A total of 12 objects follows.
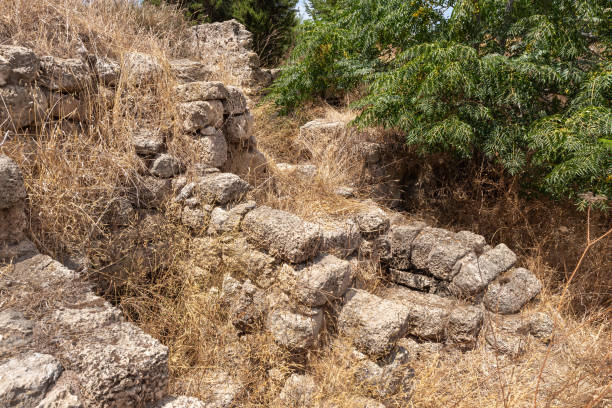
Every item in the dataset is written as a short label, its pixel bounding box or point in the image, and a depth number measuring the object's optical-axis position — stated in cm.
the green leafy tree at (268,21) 963
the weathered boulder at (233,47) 749
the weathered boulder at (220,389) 233
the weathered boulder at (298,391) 241
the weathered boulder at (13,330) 175
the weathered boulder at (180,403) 185
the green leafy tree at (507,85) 359
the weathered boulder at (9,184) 233
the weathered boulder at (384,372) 254
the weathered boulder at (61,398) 155
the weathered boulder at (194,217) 334
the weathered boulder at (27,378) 150
